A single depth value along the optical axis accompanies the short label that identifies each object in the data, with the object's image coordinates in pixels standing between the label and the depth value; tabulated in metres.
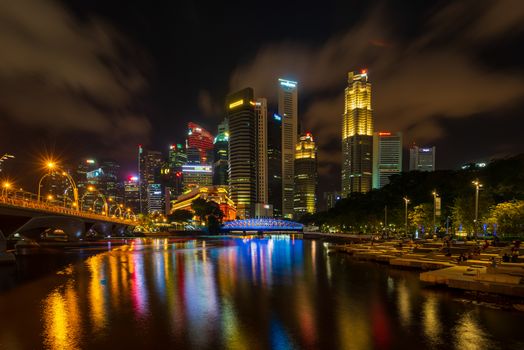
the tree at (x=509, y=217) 48.38
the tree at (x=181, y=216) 191.50
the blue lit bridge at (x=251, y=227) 186.62
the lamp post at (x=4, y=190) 47.72
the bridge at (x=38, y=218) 45.43
